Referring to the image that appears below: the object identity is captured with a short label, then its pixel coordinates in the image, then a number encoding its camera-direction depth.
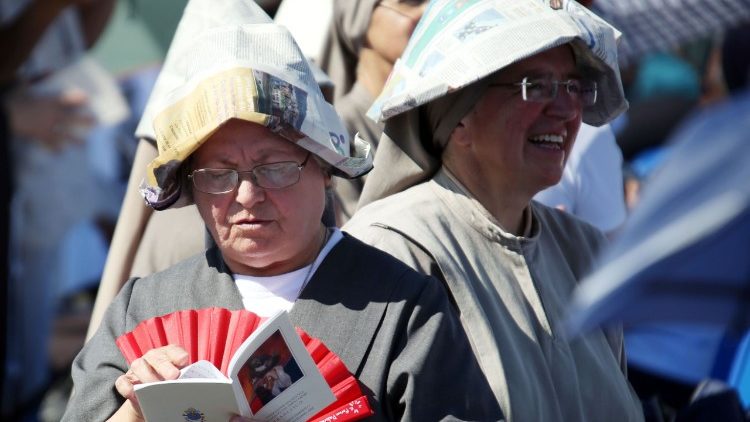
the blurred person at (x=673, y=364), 9.28
